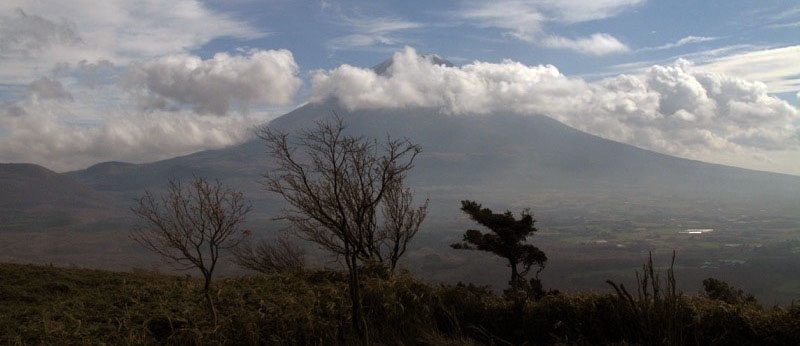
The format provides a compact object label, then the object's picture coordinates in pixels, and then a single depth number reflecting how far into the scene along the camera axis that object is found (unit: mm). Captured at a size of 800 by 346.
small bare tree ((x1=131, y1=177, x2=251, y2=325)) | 7621
